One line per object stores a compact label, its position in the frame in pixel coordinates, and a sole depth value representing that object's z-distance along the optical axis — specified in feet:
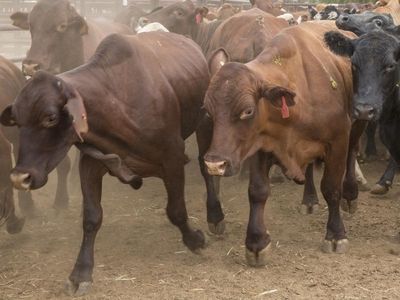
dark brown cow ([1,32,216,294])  11.85
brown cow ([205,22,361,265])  12.96
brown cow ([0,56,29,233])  15.89
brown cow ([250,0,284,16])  34.73
